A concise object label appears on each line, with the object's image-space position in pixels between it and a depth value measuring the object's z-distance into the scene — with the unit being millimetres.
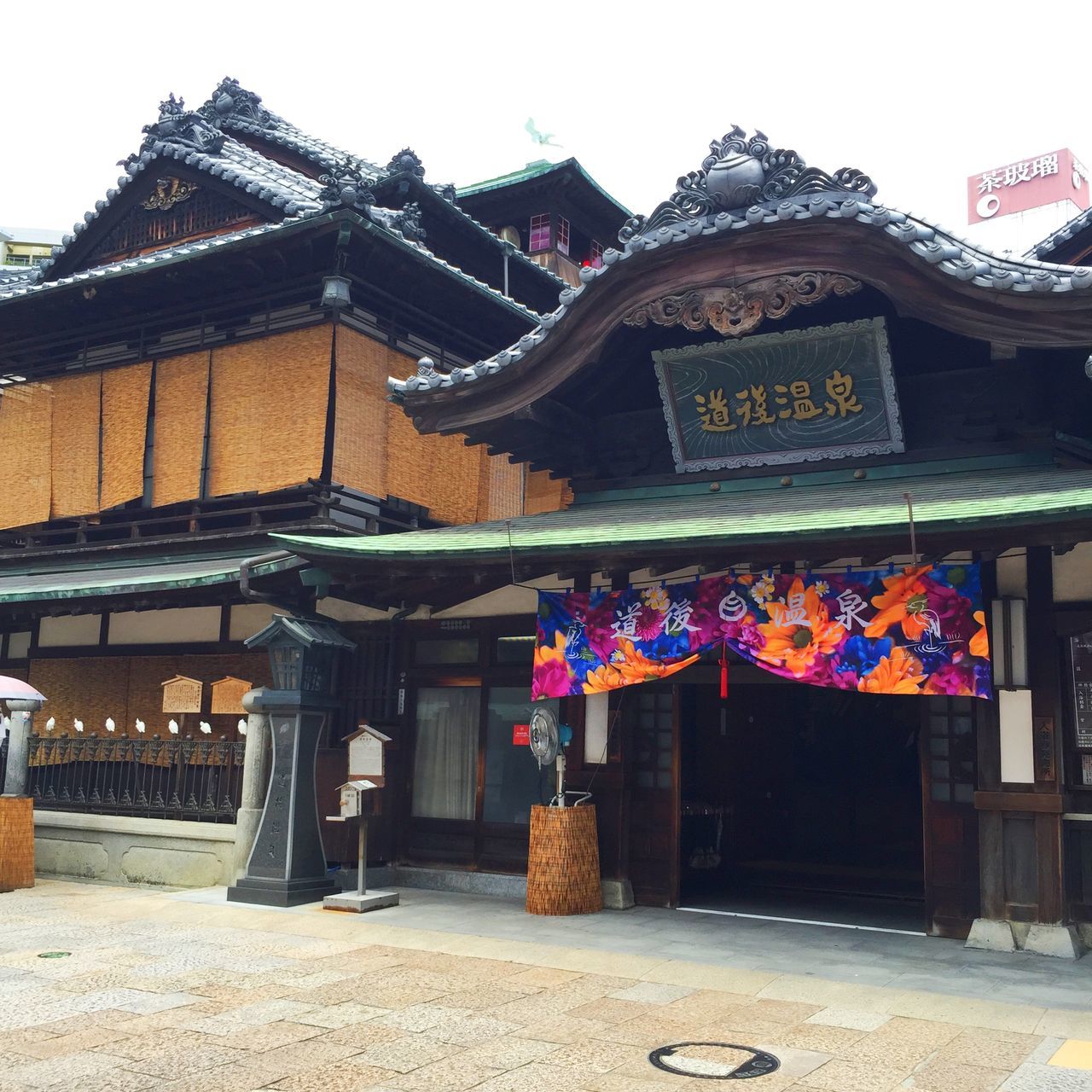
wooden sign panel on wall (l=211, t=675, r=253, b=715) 15250
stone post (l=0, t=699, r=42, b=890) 13320
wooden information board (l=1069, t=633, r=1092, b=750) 10195
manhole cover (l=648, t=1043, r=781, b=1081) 6395
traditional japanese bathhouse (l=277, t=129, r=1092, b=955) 9977
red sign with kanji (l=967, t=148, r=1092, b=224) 57406
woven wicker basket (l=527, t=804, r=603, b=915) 11469
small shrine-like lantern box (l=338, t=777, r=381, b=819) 11805
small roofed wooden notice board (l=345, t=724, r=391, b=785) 11945
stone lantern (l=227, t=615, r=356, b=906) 12109
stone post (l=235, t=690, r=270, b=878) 12859
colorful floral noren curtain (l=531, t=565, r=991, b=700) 9852
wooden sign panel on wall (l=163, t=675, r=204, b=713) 15648
